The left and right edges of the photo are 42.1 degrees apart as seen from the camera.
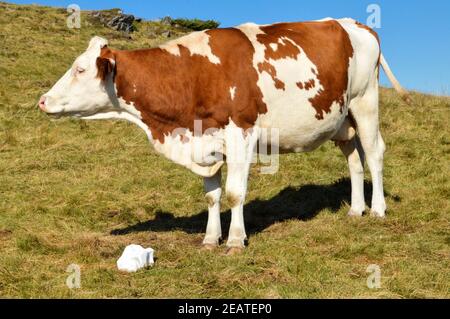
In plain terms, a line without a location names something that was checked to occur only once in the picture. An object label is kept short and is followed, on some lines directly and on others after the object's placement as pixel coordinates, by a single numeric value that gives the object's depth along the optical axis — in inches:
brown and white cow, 270.2
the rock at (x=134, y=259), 243.4
